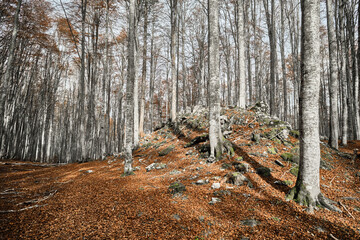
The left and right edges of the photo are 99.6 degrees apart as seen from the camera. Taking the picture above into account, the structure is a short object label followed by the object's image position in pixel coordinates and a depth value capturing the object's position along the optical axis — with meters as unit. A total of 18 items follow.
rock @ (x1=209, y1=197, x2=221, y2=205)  2.82
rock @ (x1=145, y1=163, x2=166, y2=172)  5.65
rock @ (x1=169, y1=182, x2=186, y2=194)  3.28
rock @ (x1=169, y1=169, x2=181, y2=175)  4.76
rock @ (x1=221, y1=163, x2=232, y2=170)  4.34
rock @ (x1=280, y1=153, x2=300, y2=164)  4.38
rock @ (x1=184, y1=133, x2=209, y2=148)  6.57
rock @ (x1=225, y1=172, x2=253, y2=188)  3.49
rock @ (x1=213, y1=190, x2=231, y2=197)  3.08
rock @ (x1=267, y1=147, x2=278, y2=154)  4.88
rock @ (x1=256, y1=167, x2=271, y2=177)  3.76
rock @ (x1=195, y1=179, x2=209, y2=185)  3.70
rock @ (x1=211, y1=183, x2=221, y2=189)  3.40
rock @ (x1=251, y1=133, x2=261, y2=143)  5.51
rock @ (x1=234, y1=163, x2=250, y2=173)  4.01
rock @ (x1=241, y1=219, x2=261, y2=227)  2.18
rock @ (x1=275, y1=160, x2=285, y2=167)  4.24
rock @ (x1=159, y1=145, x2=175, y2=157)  7.01
